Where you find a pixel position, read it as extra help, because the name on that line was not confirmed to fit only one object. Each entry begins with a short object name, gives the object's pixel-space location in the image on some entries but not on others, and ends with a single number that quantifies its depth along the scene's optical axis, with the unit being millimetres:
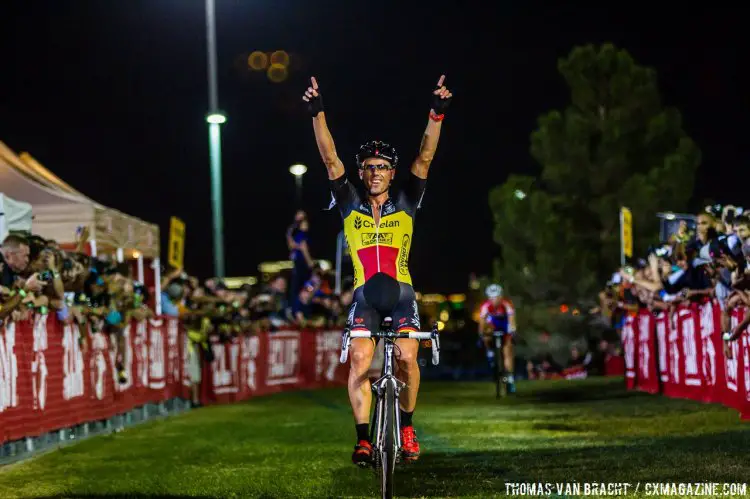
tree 51062
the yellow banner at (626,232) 37125
